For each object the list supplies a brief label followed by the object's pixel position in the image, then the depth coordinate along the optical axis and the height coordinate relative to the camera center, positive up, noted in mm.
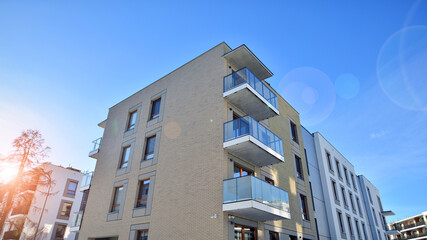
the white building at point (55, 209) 31047 +5726
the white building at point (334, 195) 19828 +5641
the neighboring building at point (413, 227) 65569 +10059
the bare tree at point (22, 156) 16250 +5967
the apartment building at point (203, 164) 11125 +4740
